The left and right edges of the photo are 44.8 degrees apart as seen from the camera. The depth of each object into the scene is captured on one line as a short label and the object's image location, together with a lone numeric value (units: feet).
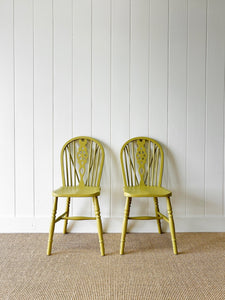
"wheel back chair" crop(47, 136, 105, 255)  7.04
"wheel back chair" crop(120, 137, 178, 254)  7.05
